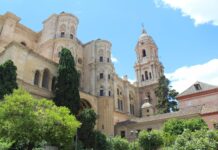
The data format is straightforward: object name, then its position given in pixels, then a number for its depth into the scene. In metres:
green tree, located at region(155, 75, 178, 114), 39.88
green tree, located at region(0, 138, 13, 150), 11.63
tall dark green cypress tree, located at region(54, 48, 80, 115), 24.75
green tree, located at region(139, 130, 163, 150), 24.58
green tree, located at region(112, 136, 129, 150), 24.88
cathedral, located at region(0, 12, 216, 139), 24.89
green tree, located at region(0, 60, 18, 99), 19.44
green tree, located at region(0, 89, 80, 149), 14.23
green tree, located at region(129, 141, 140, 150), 25.61
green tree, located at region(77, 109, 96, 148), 23.41
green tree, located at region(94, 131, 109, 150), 23.39
